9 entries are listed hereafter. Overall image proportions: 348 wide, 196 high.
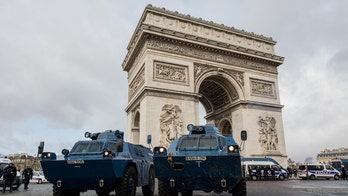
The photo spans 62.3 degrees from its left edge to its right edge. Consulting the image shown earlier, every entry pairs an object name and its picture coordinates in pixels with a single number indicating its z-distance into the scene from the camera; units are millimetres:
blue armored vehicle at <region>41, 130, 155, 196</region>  7469
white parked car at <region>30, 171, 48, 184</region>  26500
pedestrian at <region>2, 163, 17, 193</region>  12883
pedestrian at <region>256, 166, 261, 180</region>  22178
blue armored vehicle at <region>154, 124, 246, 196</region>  6945
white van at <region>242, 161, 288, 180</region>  22341
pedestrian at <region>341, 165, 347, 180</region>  25278
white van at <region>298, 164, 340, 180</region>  24797
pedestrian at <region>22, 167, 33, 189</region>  15883
